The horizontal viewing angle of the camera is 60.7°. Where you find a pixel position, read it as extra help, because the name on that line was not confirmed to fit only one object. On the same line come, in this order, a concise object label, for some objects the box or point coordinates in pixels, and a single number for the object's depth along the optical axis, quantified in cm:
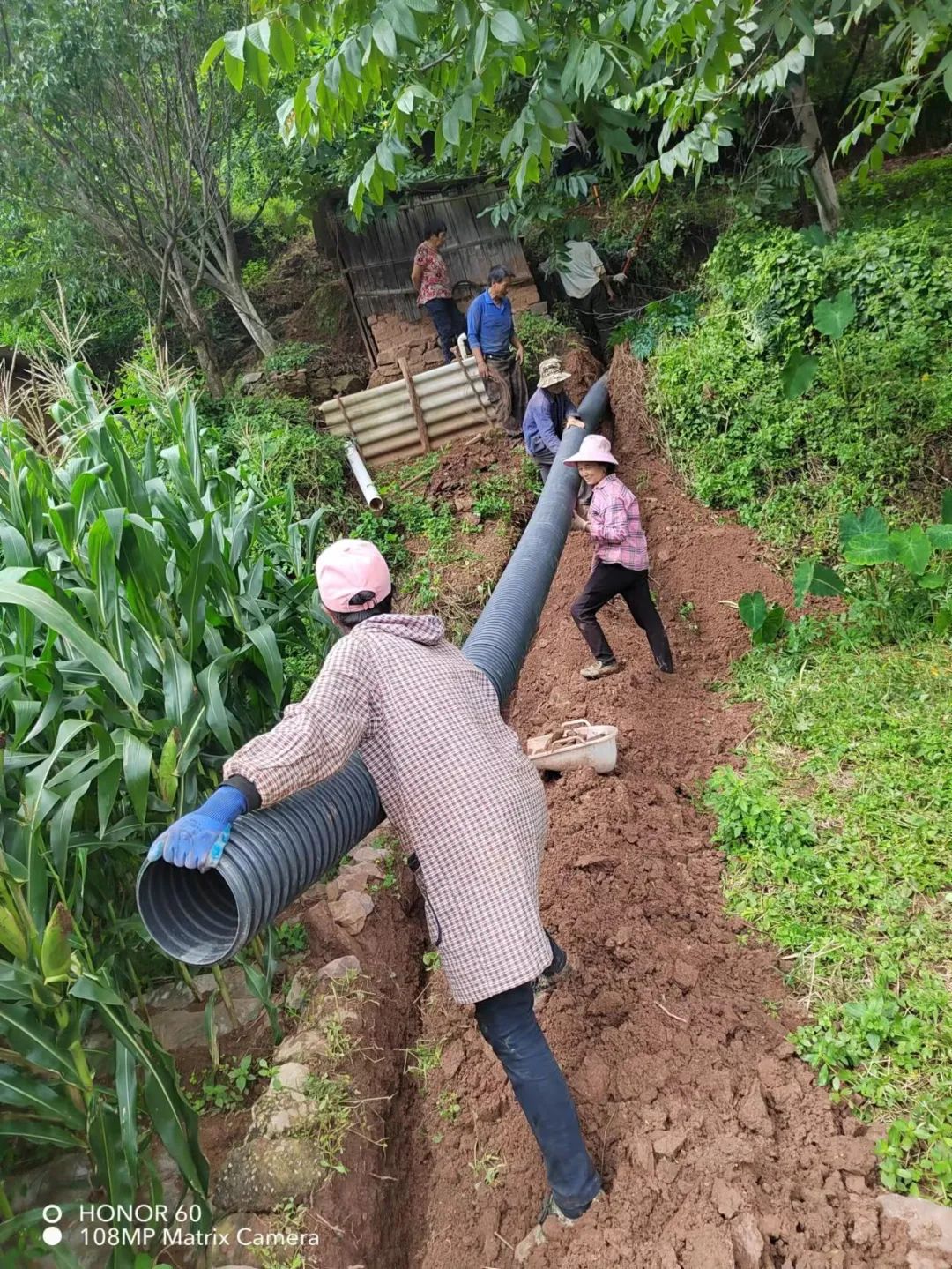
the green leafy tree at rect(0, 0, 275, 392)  832
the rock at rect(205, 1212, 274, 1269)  244
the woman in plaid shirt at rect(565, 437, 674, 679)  502
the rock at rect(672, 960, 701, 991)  305
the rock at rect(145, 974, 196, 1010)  322
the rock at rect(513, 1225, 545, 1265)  243
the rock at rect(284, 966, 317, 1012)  331
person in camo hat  737
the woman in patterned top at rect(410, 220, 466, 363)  1051
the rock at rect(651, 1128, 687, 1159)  244
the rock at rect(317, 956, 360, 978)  342
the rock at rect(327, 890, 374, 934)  382
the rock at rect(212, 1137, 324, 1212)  258
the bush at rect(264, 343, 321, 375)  1109
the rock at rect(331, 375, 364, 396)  1140
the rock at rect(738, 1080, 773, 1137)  246
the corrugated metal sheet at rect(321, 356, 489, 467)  965
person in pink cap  238
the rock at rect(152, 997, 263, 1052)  312
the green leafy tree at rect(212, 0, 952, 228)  244
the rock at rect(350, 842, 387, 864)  442
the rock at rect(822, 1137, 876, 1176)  229
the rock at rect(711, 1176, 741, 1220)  221
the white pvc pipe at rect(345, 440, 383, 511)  843
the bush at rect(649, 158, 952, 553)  594
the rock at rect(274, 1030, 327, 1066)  303
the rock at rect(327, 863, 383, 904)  408
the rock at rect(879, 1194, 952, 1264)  206
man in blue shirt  901
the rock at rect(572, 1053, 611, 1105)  279
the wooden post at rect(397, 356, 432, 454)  949
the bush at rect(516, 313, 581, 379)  1021
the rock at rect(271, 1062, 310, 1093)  290
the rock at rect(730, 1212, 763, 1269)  211
